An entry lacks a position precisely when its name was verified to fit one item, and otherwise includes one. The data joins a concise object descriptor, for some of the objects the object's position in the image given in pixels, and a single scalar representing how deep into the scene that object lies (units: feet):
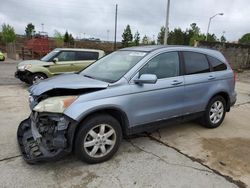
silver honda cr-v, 7.96
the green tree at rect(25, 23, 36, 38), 177.59
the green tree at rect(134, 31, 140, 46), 137.79
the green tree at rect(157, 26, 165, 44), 131.13
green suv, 22.20
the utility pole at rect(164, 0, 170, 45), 40.38
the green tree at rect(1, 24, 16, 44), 101.47
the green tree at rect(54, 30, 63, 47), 149.21
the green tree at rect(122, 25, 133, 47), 127.75
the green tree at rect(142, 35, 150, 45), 155.12
